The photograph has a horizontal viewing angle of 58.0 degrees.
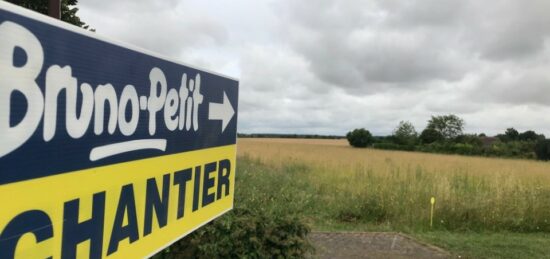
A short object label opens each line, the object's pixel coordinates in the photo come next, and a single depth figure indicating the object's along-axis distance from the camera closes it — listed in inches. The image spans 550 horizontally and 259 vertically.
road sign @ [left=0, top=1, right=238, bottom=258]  50.3
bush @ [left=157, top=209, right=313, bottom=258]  169.3
